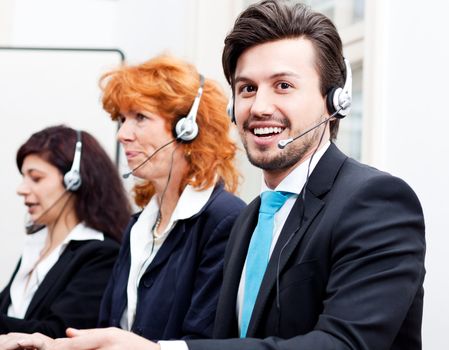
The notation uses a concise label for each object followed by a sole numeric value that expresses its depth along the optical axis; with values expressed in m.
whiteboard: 3.72
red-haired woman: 2.17
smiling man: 1.32
